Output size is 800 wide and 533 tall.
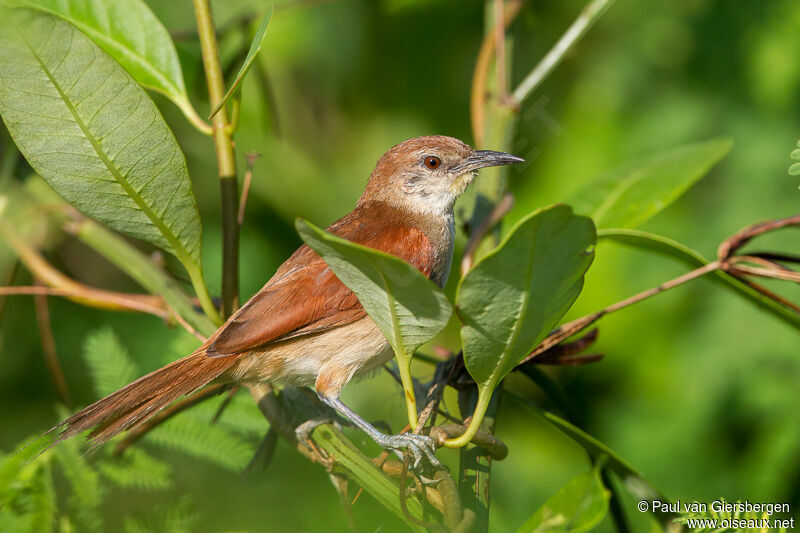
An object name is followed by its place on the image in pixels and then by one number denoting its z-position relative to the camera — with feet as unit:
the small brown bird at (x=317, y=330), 13.58
